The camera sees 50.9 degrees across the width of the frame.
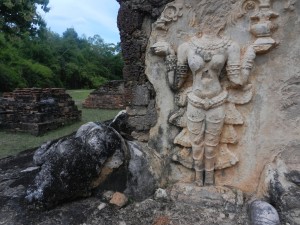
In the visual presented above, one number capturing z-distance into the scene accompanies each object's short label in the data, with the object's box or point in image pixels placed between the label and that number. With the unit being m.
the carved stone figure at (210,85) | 2.46
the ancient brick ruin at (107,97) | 13.39
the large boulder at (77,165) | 2.39
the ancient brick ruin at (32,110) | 7.99
